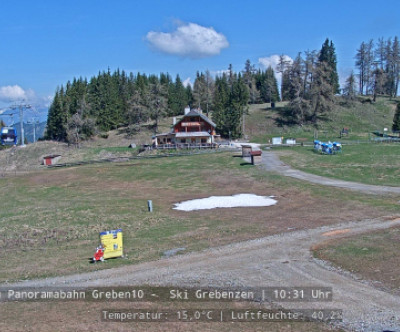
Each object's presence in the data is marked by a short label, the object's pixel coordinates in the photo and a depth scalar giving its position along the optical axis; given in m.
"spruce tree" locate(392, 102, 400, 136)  88.44
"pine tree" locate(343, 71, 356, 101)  113.18
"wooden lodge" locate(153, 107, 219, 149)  87.79
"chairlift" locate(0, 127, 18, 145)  47.59
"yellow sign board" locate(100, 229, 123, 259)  18.91
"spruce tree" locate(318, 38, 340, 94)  125.75
